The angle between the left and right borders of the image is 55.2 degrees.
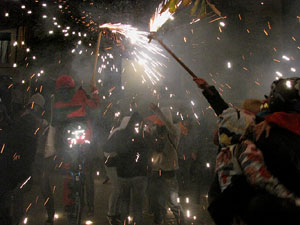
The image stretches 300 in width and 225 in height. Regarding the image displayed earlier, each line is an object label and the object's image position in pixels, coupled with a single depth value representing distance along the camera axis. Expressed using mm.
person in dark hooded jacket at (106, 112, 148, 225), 4590
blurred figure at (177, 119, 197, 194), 7223
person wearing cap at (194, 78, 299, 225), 1822
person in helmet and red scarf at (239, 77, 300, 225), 1777
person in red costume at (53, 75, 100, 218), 5235
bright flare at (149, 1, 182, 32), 3684
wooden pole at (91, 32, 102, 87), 6179
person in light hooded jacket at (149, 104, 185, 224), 5184
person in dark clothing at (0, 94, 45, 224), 3852
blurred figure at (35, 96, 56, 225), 5223
